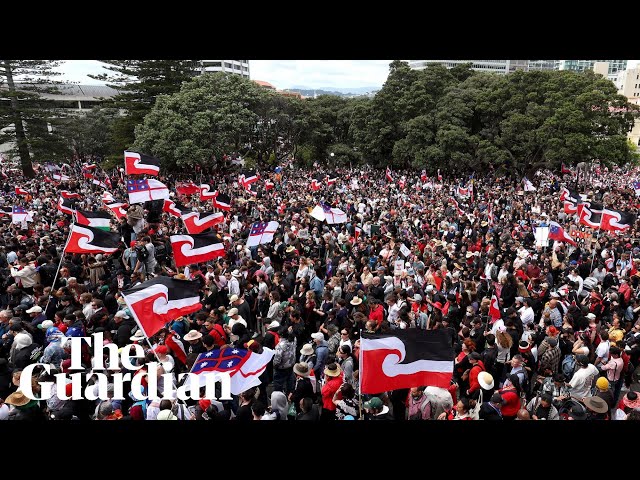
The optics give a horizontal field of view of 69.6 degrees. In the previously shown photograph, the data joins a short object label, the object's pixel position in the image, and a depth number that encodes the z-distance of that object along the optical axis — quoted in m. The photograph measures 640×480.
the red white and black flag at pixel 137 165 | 13.63
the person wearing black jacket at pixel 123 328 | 6.62
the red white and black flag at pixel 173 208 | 11.79
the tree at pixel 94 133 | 37.82
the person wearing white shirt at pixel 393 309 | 7.84
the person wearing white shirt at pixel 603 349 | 6.23
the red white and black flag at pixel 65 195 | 16.04
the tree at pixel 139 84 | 29.66
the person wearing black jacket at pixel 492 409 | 4.80
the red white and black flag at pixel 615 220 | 10.91
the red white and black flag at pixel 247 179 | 17.27
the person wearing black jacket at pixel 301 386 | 5.40
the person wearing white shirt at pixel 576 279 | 9.00
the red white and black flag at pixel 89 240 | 8.33
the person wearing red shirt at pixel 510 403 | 5.04
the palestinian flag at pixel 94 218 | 10.17
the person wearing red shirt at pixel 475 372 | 5.52
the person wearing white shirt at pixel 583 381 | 5.44
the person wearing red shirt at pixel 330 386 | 5.30
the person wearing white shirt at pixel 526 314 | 7.41
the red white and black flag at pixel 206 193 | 14.83
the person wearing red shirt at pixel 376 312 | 7.48
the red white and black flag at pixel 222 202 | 13.77
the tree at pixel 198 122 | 23.12
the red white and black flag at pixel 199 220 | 10.81
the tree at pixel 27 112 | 28.89
